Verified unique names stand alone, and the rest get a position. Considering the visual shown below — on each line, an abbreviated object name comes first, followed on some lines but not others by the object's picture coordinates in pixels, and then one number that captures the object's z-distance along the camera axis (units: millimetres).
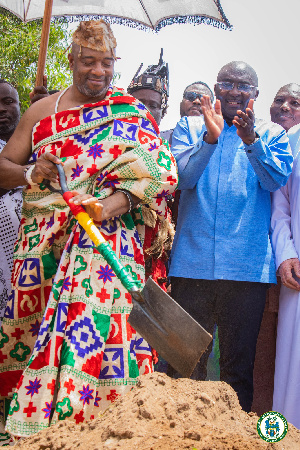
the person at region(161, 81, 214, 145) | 5484
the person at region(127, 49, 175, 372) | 3555
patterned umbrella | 4566
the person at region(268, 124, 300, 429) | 3514
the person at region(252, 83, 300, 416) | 3902
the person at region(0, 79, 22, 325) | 3953
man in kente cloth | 2807
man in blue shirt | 3510
